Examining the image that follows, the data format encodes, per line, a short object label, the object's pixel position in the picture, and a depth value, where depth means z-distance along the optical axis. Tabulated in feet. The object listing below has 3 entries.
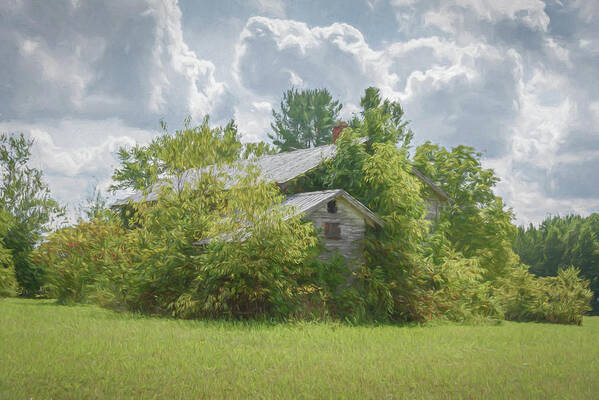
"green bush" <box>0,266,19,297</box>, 86.33
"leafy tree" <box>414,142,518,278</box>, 106.73
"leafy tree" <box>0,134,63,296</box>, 98.73
